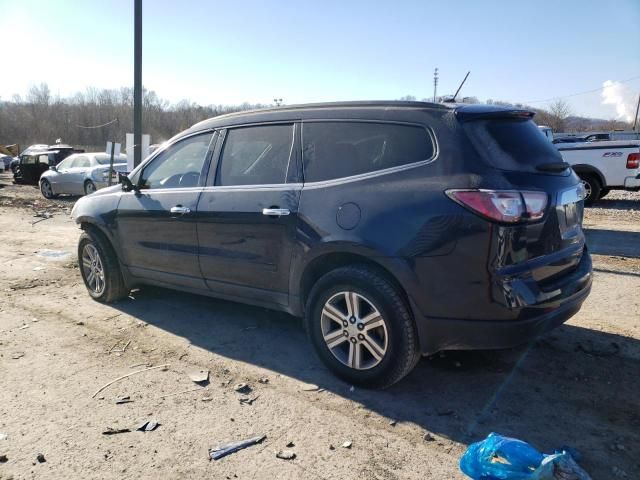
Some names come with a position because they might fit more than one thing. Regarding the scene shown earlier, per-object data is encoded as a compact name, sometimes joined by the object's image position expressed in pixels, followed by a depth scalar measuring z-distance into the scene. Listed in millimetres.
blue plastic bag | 2314
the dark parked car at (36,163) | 22500
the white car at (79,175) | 16531
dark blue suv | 2914
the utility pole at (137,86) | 9344
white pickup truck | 12328
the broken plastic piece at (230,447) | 2767
